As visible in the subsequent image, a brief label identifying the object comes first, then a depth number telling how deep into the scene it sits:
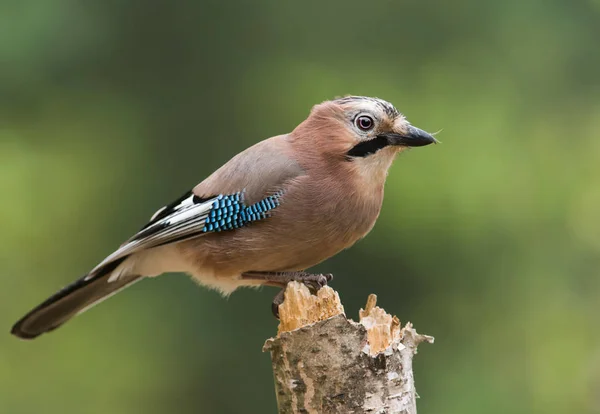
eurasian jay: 7.63
